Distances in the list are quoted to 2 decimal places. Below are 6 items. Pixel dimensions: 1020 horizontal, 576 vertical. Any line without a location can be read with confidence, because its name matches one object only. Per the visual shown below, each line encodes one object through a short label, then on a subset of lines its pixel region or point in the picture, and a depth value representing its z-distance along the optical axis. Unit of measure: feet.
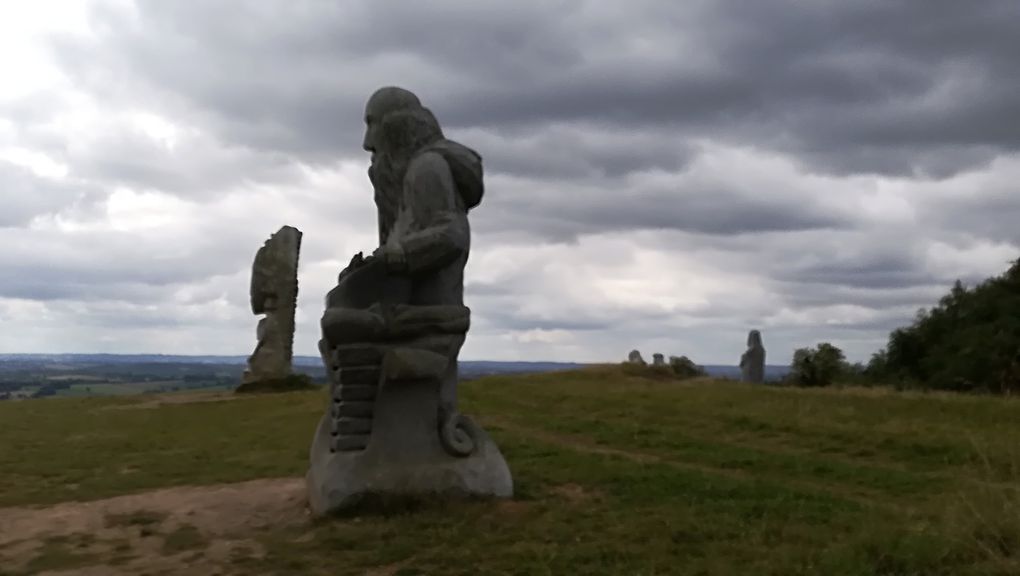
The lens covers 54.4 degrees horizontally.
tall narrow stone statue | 76.84
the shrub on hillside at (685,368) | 88.40
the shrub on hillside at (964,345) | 77.00
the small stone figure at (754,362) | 91.71
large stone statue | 26.07
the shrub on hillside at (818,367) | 89.81
